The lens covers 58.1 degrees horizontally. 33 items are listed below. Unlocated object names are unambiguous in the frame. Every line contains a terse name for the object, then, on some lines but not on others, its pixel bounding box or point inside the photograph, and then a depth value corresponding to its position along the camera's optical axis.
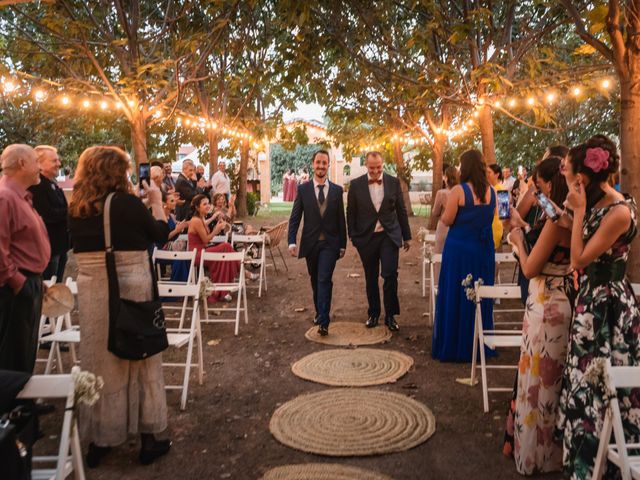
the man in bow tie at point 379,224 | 7.35
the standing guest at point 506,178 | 15.80
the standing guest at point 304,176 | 34.28
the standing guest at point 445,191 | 7.98
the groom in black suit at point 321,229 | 7.29
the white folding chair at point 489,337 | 4.80
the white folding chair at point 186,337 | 5.06
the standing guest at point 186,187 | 11.98
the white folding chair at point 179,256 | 7.90
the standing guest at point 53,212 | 7.22
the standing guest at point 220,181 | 17.83
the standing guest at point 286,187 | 38.62
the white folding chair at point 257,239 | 10.09
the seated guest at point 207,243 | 9.18
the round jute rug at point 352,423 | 4.30
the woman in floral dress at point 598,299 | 3.27
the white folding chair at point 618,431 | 2.63
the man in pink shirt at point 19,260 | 4.11
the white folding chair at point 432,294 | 7.25
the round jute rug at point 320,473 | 3.81
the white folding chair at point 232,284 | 7.57
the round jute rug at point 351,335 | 7.09
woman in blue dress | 6.09
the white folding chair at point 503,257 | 7.19
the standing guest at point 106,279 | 3.90
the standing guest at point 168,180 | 11.37
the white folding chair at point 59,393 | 2.69
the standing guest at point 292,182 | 38.09
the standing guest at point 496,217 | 7.95
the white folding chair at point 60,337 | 5.12
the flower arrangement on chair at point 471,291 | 5.18
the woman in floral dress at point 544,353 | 3.70
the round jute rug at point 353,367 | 5.73
